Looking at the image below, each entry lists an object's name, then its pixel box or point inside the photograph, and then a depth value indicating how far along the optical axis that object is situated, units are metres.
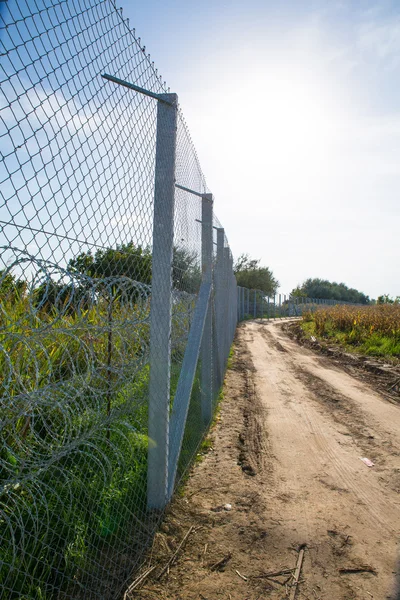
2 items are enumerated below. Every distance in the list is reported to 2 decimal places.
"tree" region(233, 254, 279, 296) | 51.59
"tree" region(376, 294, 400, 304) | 37.14
